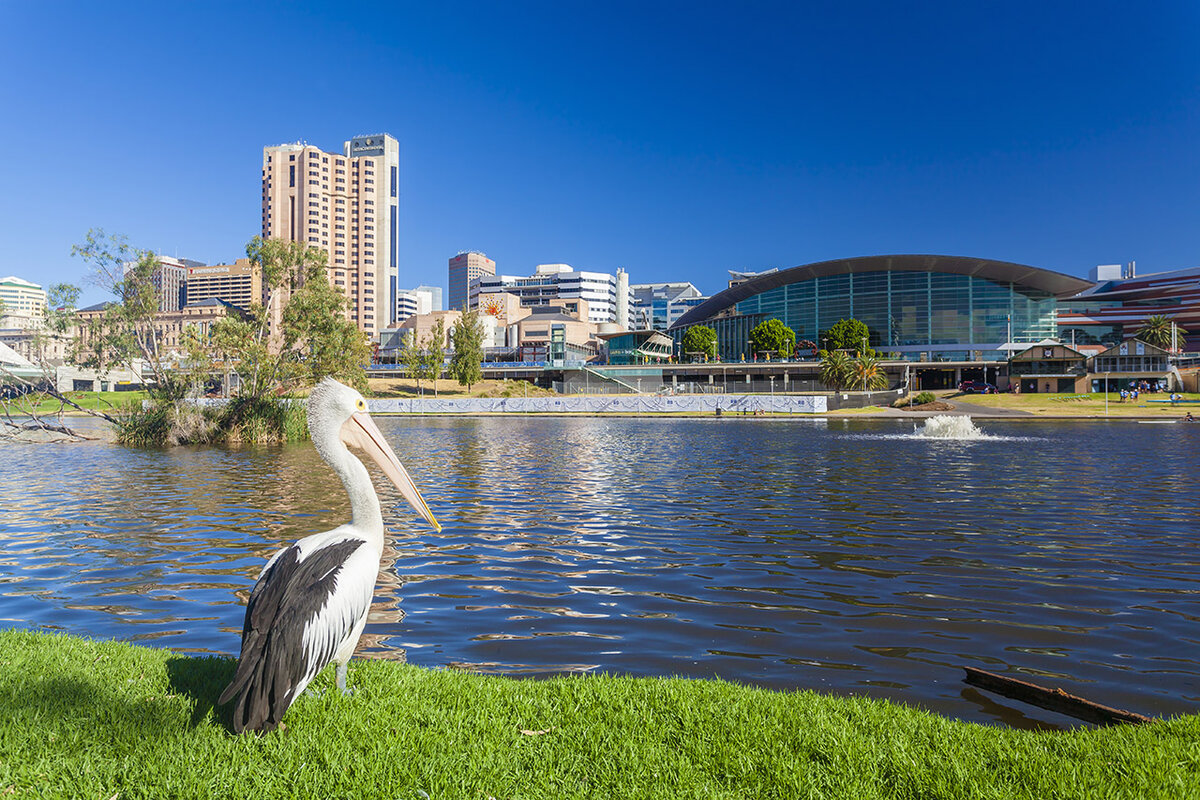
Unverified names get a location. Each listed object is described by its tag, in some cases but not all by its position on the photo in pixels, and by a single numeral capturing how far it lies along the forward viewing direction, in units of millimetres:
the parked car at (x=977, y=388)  85000
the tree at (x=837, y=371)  86188
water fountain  39691
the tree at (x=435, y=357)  90875
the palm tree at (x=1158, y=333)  107500
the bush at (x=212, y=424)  31625
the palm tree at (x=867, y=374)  85312
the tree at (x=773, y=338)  115250
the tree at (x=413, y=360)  91625
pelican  3865
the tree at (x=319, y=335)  34031
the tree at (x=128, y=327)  32625
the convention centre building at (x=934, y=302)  112438
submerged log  4750
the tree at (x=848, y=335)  110625
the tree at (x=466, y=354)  93500
